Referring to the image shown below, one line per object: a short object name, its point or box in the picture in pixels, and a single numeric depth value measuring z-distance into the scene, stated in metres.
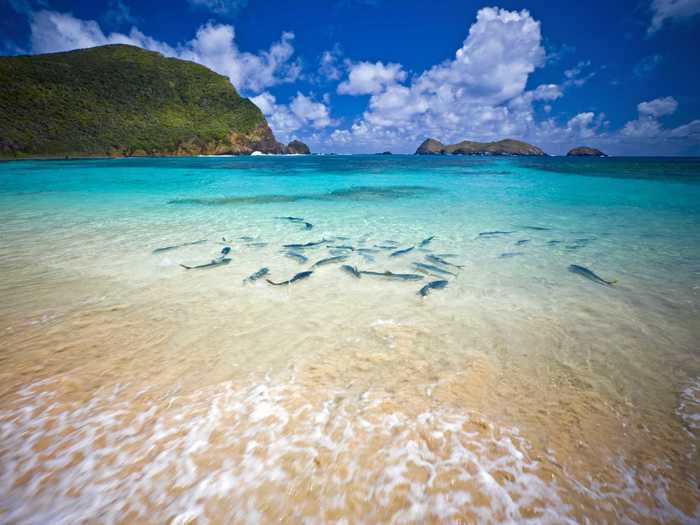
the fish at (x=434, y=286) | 5.31
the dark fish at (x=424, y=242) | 8.30
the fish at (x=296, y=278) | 5.68
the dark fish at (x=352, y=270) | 6.11
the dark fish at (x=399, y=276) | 5.97
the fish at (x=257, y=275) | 5.85
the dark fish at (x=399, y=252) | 7.39
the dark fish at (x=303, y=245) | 7.91
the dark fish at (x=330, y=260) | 6.56
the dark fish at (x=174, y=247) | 7.53
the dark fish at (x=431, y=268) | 6.33
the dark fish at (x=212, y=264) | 6.36
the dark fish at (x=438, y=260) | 6.74
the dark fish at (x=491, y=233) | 9.34
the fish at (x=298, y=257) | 6.96
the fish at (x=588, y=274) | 5.77
